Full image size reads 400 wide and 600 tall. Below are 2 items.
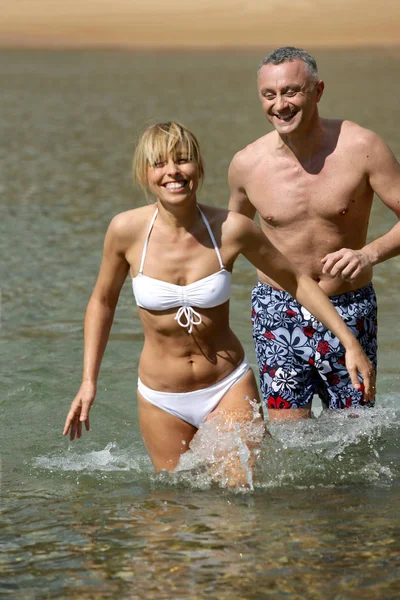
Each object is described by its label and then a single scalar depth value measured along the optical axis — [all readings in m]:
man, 10.72
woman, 9.39
